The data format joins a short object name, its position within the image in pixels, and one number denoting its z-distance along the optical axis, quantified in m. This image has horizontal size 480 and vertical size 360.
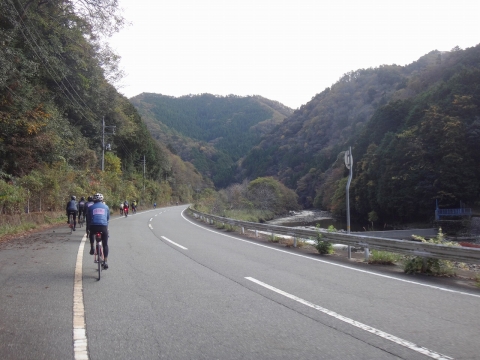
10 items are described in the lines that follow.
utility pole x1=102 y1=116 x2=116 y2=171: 39.25
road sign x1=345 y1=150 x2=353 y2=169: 11.39
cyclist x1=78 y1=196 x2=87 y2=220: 18.88
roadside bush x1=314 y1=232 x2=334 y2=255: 12.09
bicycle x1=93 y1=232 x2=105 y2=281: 7.69
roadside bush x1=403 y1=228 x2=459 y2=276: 8.52
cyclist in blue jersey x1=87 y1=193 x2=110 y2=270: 7.97
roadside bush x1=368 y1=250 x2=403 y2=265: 10.11
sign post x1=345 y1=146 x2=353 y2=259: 11.39
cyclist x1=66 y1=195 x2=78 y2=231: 17.28
